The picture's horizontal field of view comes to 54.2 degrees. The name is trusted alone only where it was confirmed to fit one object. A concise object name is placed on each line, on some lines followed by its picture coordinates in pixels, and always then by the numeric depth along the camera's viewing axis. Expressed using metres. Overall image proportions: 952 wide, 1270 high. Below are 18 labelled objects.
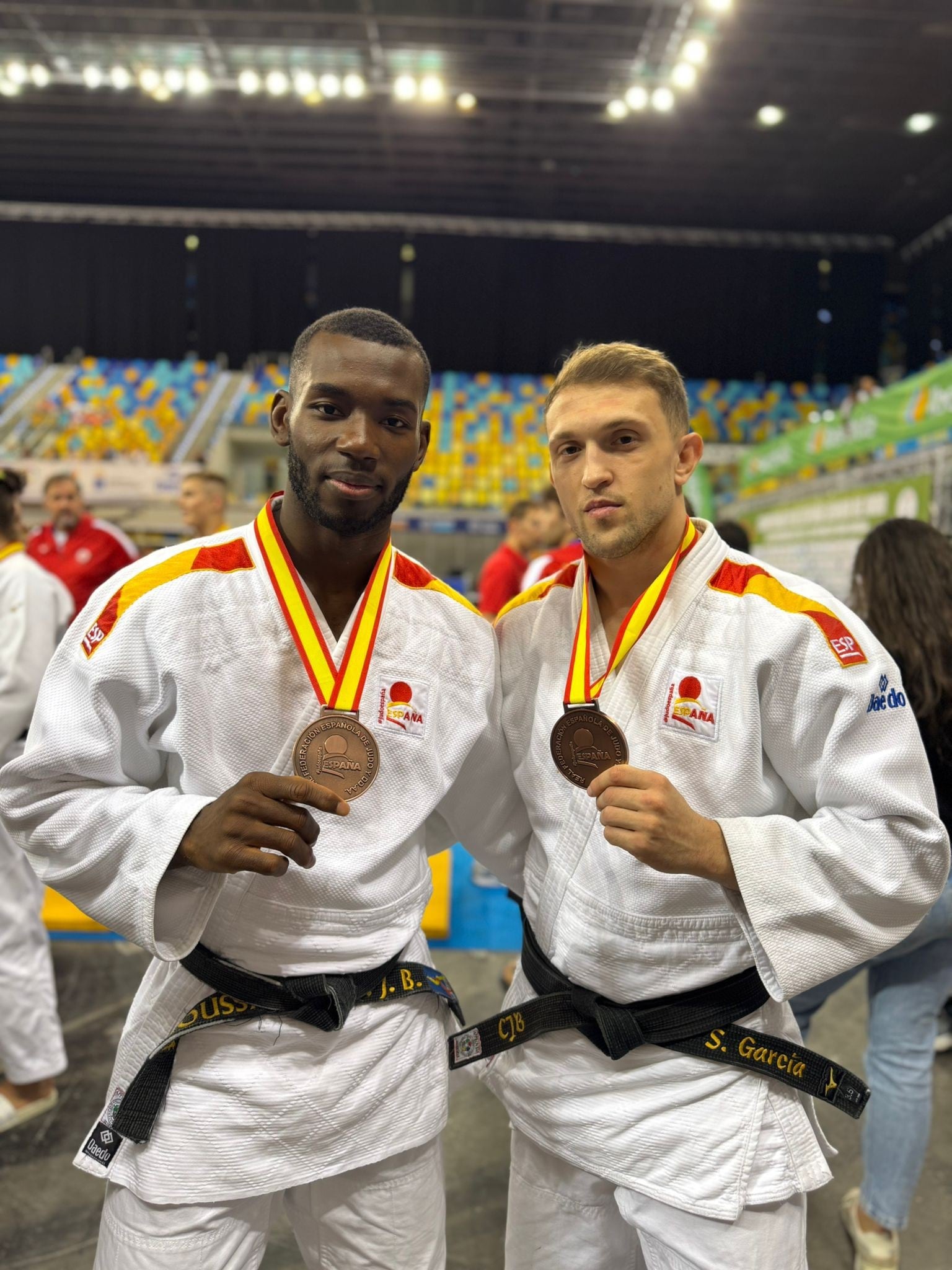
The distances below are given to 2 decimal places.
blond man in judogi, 1.13
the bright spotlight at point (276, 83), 9.57
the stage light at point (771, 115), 9.98
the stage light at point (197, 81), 9.55
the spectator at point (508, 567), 4.73
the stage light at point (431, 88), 9.44
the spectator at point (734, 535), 2.76
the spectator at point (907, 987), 1.94
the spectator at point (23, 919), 2.35
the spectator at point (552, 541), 3.30
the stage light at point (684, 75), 8.79
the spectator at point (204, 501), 4.57
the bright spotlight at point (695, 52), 8.48
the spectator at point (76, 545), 5.22
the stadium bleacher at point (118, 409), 12.98
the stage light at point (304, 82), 9.54
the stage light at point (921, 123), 10.09
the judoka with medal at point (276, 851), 1.13
